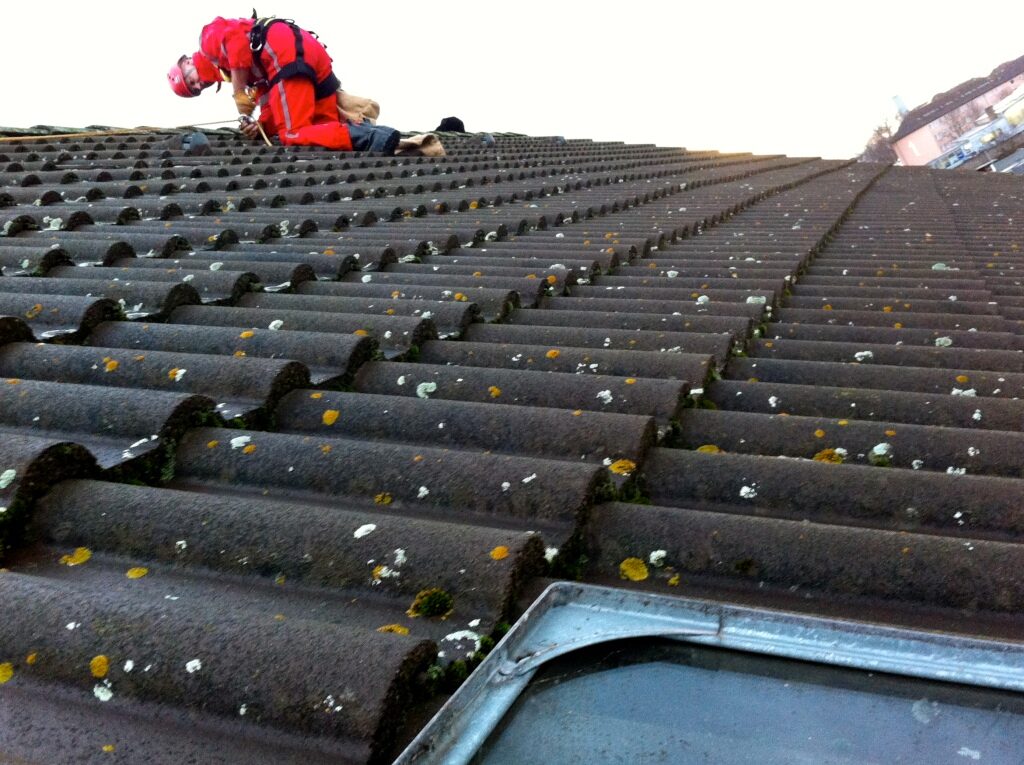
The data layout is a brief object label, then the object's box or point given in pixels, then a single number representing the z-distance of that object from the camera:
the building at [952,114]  41.31
